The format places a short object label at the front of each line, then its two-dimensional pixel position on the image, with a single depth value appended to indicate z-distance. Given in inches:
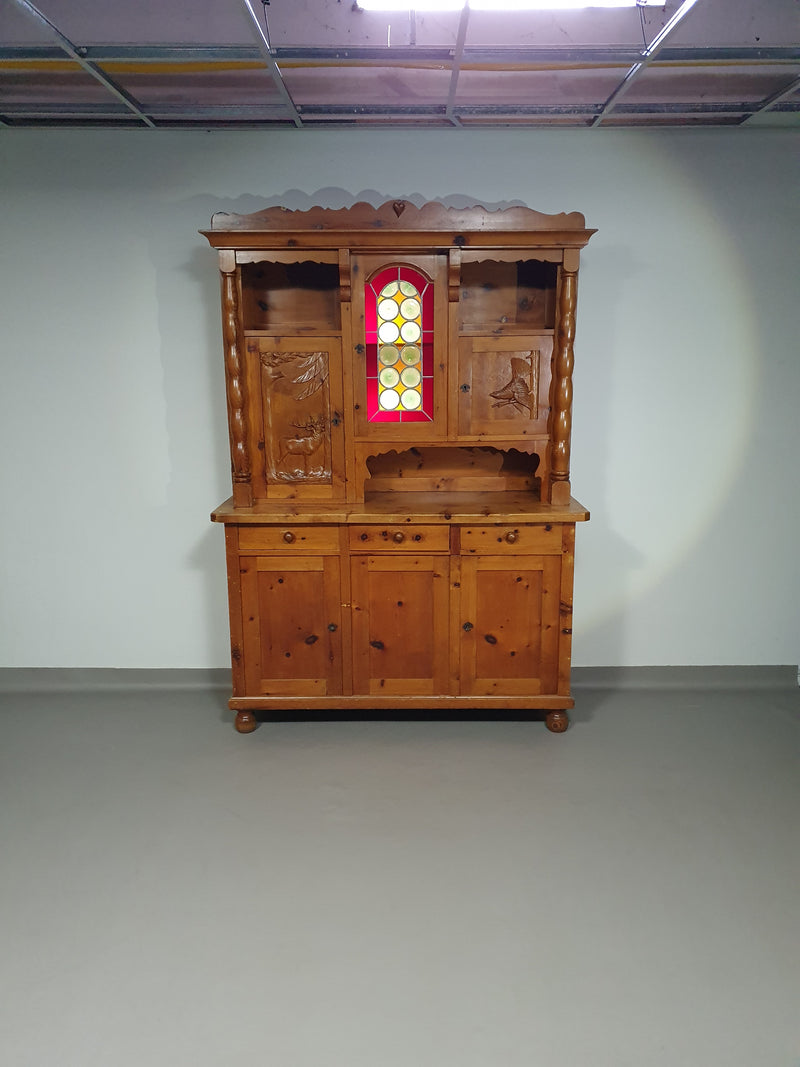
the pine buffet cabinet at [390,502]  127.3
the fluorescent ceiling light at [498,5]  96.8
